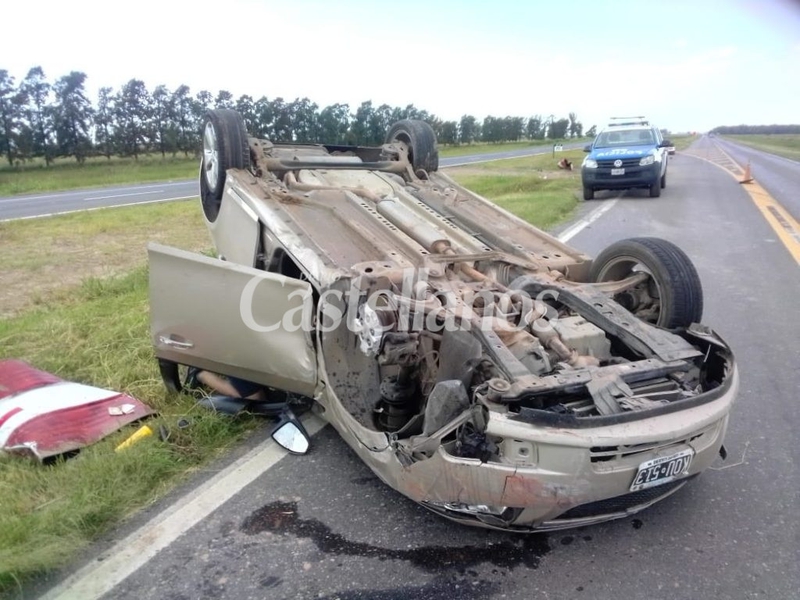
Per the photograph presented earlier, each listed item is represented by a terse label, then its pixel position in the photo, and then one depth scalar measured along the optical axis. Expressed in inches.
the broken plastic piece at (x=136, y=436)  131.0
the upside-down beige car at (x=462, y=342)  93.0
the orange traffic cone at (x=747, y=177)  711.1
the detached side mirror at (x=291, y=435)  131.2
